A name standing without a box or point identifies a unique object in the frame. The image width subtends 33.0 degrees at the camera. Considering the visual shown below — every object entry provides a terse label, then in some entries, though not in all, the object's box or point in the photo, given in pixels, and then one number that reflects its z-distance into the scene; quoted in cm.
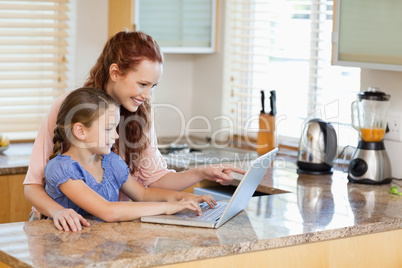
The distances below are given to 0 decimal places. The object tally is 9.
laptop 201
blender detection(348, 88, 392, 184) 285
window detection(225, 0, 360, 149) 343
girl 205
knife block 341
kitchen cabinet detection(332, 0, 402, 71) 270
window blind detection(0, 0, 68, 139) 354
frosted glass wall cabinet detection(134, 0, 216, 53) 361
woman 224
